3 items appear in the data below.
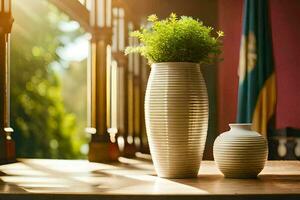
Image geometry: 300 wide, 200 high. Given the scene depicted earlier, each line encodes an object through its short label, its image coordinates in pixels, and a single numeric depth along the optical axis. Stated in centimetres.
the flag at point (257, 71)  483
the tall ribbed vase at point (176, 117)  207
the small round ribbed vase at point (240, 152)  209
